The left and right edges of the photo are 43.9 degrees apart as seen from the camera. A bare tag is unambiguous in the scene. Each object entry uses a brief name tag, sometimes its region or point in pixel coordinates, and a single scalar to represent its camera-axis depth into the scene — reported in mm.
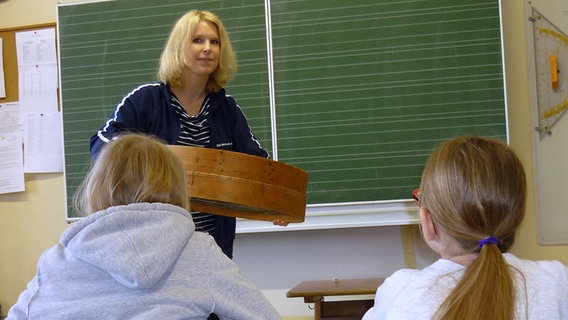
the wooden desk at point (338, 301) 3314
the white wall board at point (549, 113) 3578
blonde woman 2328
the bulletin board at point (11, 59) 4230
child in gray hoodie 1358
